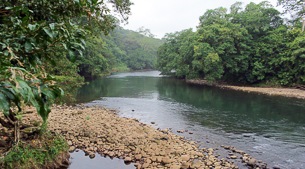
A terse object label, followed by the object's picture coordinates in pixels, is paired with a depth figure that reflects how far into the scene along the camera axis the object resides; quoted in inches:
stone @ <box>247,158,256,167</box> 335.6
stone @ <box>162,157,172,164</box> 333.0
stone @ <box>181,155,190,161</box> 343.3
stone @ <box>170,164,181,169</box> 317.5
